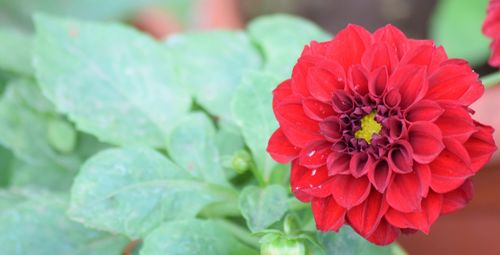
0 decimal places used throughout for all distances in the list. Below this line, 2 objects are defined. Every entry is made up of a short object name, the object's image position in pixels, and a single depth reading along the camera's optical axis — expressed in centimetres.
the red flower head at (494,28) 63
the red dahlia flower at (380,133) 57
